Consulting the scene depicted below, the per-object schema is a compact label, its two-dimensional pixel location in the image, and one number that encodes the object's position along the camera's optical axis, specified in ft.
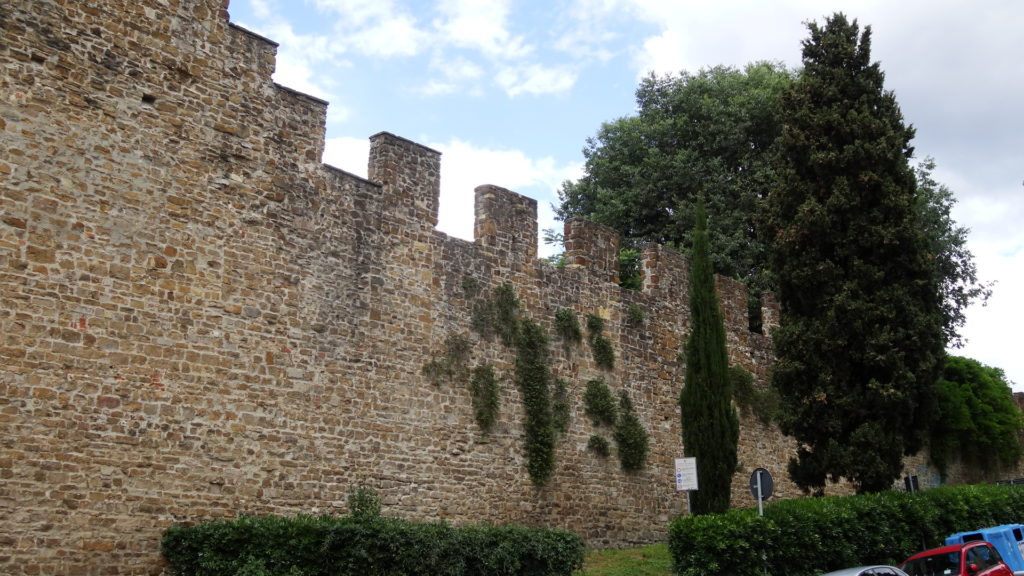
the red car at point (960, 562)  49.80
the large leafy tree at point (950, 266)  100.26
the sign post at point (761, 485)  51.13
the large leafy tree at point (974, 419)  97.60
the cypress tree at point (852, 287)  62.03
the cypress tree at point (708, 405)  57.93
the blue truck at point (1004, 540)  58.08
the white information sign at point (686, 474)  54.75
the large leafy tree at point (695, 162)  95.50
